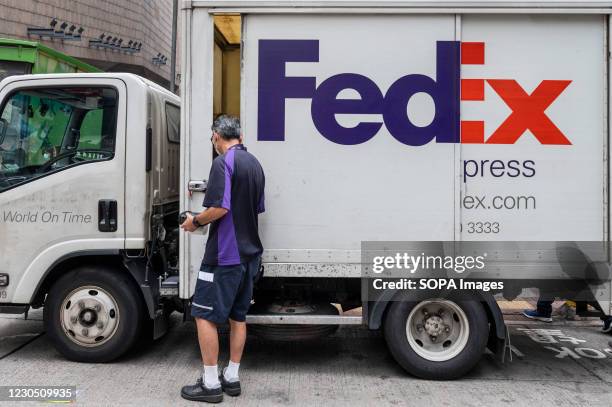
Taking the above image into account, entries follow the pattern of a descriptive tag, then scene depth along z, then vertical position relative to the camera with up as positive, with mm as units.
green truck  7891 +2062
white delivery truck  4391 +625
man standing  4082 -234
